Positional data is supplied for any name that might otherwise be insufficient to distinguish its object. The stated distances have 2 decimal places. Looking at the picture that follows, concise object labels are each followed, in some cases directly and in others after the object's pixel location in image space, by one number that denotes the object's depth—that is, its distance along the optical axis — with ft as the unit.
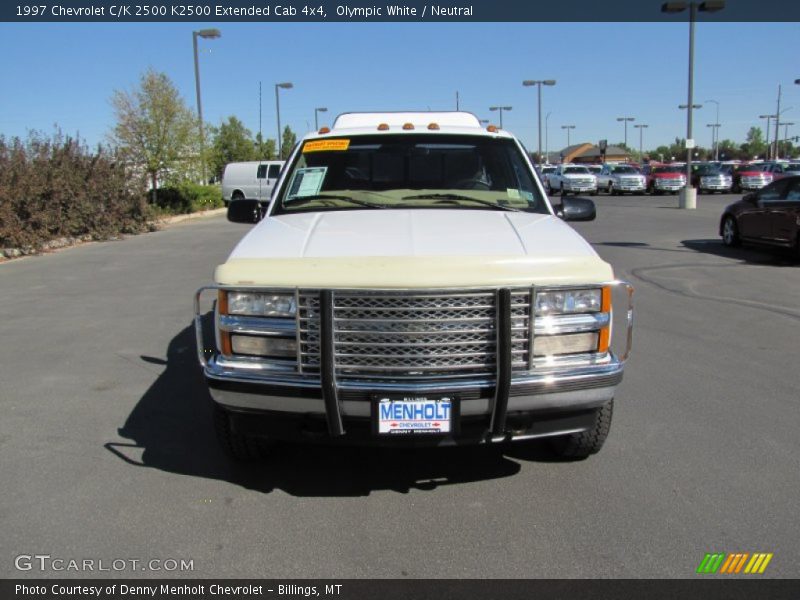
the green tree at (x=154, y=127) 80.02
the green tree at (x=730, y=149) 449.11
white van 97.04
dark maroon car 41.39
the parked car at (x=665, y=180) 124.36
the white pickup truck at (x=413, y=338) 11.05
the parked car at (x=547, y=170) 141.81
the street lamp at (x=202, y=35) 86.36
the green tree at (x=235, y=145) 142.31
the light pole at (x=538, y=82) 158.81
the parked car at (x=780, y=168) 117.91
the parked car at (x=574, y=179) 127.44
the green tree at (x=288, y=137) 196.20
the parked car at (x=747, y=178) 118.93
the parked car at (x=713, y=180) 122.01
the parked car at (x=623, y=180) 128.36
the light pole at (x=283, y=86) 121.19
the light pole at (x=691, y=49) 73.67
